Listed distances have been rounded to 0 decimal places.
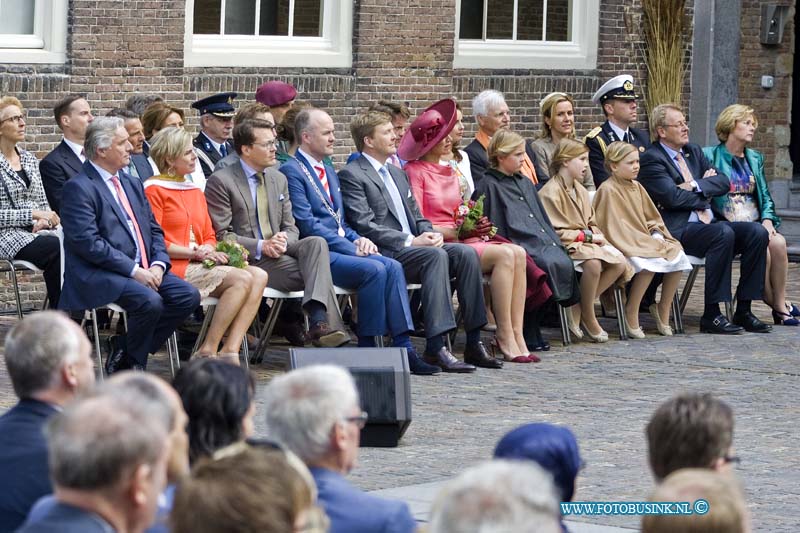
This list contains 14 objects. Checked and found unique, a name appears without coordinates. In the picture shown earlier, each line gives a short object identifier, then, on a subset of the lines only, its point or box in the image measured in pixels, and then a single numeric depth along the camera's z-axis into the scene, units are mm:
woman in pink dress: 20516
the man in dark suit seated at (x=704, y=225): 23328
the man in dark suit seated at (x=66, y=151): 20219
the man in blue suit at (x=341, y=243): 19219
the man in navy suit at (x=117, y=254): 17250
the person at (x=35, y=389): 8437
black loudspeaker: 15156
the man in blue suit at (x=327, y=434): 7828
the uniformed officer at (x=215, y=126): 21187
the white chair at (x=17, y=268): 19578
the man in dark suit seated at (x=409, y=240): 19781
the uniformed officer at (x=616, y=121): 24109
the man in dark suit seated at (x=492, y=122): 22906
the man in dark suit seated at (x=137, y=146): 20047
